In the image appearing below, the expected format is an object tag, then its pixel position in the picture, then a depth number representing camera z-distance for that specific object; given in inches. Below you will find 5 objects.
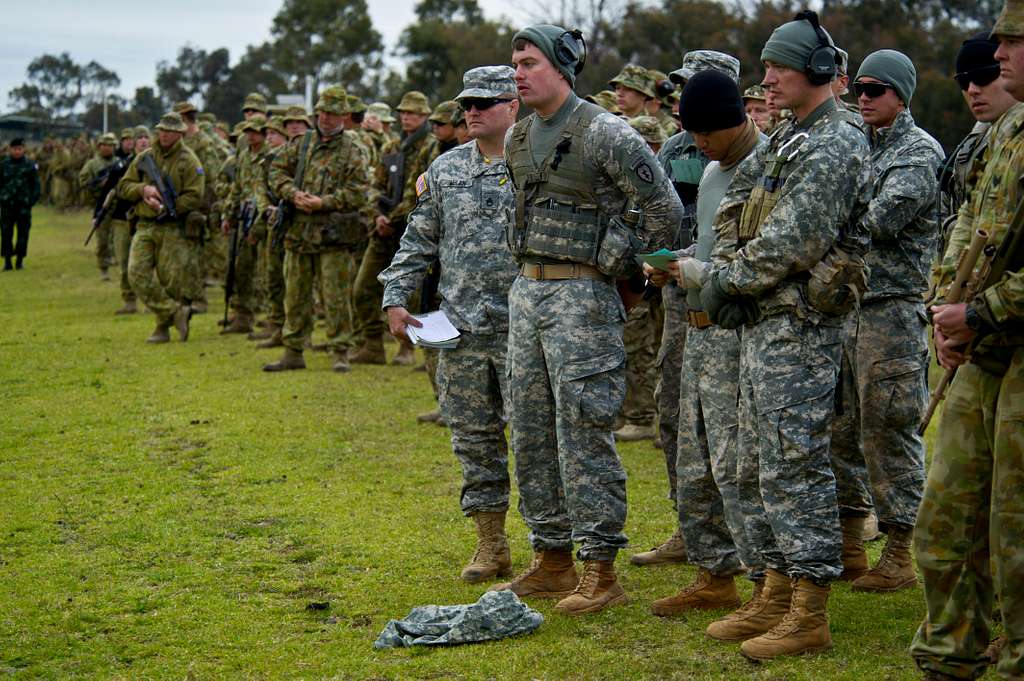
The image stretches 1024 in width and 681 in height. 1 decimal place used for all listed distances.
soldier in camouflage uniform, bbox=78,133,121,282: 931.3
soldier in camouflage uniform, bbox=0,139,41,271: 1027.3
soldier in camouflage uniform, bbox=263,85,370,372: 514.0
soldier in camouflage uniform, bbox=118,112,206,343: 600.4
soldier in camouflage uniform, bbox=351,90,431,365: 499.5
